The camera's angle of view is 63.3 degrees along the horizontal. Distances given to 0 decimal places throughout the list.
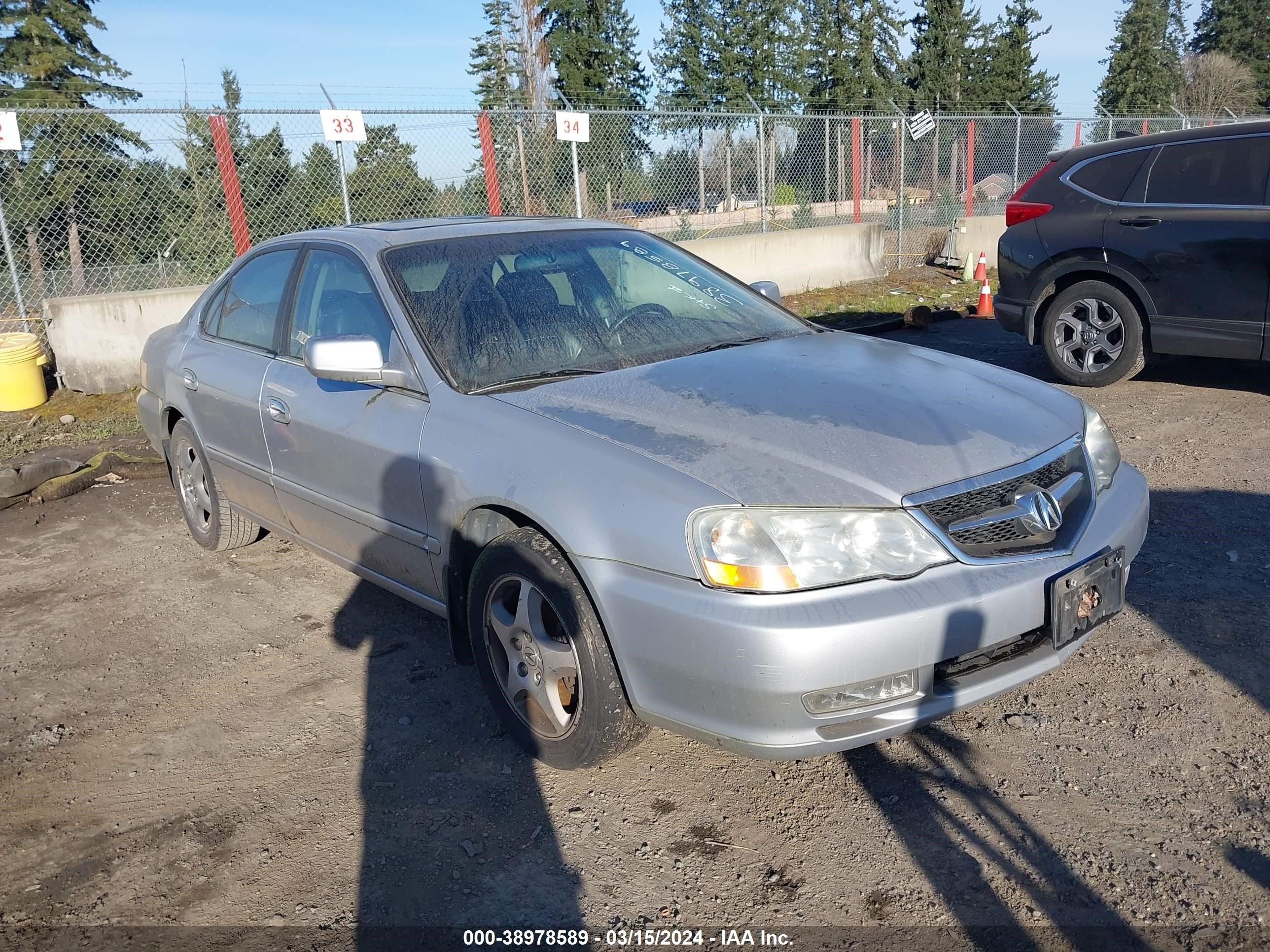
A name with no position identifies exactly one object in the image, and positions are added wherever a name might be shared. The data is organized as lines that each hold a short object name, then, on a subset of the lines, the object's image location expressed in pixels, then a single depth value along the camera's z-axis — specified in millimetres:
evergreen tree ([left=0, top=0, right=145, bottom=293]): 9648
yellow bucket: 8828
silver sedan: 2584
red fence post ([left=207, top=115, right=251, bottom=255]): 10219
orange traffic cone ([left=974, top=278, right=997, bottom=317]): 11359
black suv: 6590
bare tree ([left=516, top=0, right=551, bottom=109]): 38125
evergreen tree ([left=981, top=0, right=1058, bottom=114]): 43812
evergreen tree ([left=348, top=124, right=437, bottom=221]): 11023
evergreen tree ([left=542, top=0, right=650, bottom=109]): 38969
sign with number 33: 10297
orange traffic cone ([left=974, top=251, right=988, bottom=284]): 12648
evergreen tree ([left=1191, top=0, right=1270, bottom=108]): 58281
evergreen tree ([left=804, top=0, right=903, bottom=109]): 43031
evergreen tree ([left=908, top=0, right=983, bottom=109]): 42781
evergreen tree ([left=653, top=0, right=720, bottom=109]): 40500
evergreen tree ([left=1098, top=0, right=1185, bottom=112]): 50625
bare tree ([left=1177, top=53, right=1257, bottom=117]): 48344
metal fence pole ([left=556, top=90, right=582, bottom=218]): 11852
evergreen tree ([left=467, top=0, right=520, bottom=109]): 38116
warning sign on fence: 17250
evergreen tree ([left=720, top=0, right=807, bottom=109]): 40656
